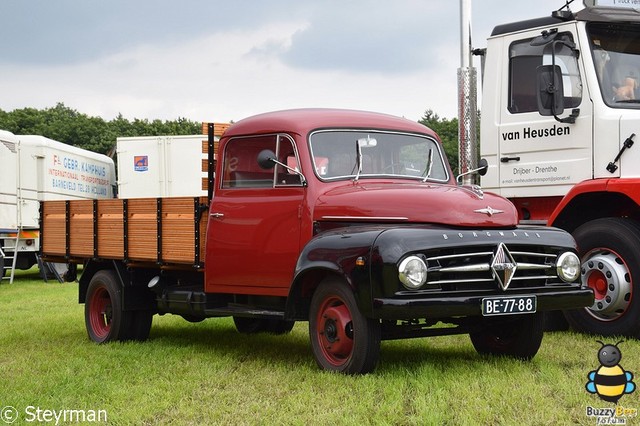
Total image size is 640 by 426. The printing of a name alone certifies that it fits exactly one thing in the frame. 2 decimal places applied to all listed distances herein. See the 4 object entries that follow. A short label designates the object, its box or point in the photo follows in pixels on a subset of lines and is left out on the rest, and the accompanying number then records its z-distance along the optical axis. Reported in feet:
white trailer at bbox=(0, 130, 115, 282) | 68.90
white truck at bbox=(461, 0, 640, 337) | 28.48
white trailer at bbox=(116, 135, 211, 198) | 69.21
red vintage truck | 22.31
